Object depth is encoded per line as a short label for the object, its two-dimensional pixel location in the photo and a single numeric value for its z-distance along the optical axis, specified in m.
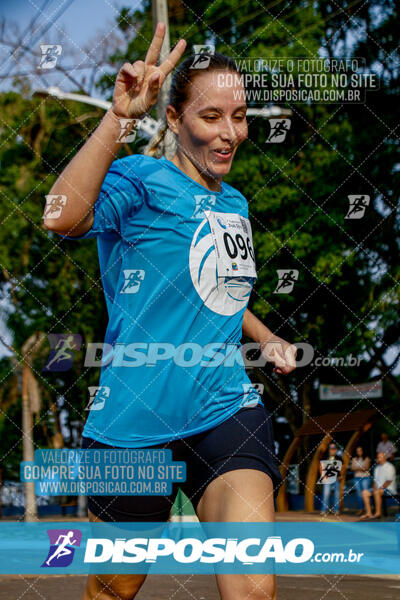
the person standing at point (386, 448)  15.19
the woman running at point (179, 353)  2.94
